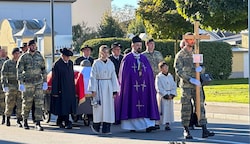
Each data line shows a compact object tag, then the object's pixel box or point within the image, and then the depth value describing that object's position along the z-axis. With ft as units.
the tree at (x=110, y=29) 183.21
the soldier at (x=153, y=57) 55.06
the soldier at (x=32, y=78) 54.60
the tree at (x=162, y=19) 105.29
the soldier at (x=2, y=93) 63.93
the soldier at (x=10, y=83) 60.08
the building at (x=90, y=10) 253.85
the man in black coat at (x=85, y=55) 60.08
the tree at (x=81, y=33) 191.04
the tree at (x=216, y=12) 73.00
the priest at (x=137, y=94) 50.67
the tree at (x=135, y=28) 214.48
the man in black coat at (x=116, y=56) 57.57
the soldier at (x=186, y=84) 46.01
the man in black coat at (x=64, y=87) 55.16
